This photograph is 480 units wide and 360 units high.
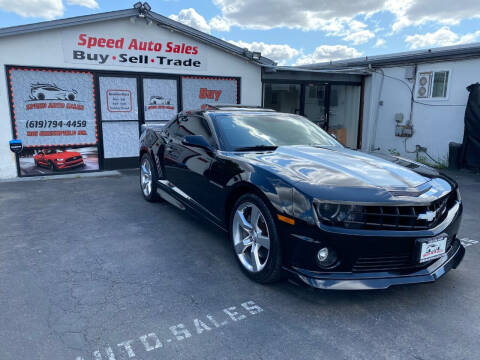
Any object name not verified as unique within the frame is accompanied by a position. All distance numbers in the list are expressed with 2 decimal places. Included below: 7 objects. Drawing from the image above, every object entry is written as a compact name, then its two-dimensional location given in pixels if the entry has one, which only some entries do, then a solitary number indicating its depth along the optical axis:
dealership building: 7.66
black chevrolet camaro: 2.59
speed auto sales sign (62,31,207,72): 7.92
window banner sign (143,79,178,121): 8.91
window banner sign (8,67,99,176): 7.61
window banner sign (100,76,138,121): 8.43
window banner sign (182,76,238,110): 9.33
